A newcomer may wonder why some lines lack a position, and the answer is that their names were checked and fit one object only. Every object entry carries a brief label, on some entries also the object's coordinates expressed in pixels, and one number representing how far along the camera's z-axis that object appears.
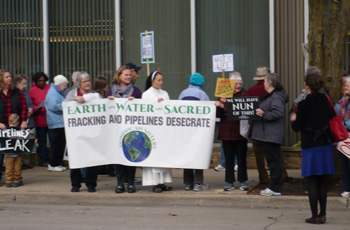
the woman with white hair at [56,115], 13.26
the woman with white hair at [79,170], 10.98
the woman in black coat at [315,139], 8.55
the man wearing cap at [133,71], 11.76
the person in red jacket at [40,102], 14.02
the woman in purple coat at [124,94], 10.91
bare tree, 10.70
